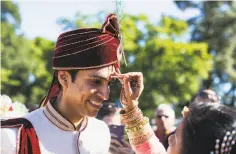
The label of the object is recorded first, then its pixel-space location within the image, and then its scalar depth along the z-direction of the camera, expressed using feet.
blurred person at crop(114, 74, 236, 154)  7.28
